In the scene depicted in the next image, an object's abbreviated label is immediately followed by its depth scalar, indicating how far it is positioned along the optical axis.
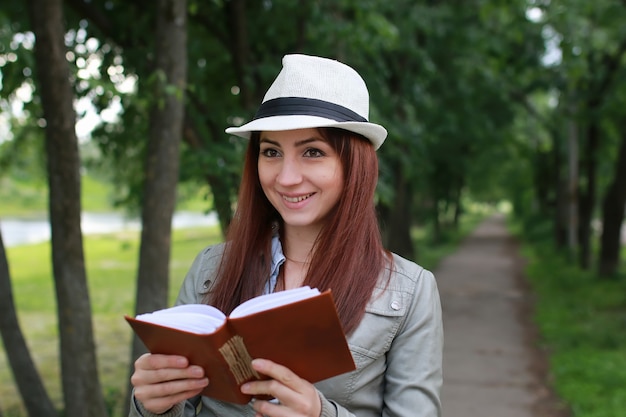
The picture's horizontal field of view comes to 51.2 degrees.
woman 1.73
